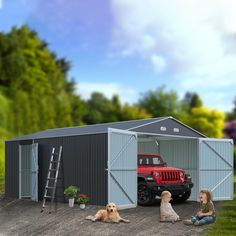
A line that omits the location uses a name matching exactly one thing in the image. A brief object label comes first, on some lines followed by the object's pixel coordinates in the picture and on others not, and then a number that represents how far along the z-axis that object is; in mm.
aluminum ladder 11129
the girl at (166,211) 9200
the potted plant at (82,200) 10334
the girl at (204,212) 8866
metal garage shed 10362
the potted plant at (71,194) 10654
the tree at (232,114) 61744
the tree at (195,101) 64867
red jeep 10947
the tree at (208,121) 47656
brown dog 9047
